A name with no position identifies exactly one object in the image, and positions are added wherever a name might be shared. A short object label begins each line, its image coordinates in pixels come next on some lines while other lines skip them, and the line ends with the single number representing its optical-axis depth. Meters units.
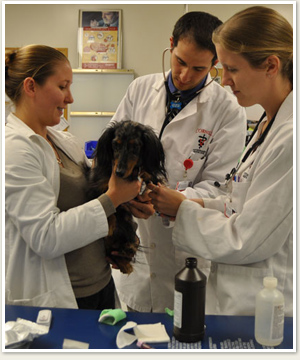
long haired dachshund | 1.79
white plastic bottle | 1.24
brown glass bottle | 1.25
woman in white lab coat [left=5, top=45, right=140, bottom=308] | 1.44
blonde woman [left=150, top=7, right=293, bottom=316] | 1.38
